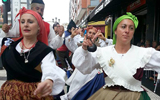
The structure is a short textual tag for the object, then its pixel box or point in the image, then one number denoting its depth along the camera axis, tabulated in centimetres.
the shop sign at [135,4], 781
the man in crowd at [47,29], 267
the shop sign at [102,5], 745
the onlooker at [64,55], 524
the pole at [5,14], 493
